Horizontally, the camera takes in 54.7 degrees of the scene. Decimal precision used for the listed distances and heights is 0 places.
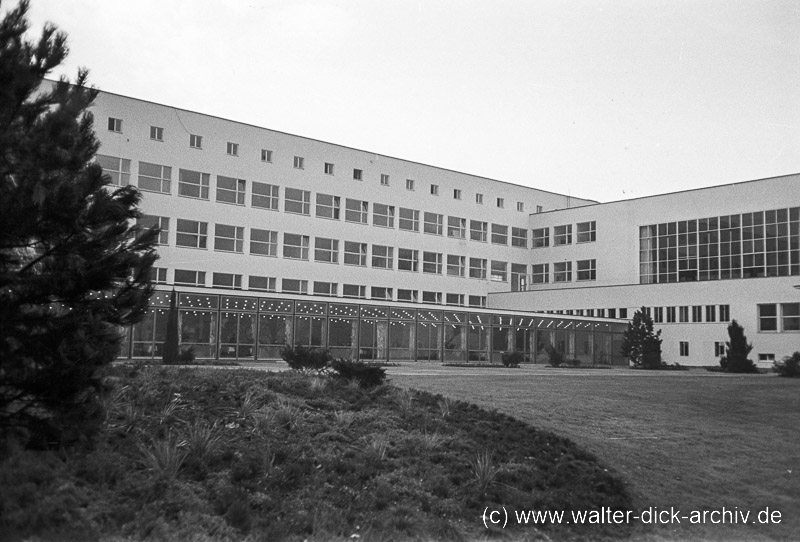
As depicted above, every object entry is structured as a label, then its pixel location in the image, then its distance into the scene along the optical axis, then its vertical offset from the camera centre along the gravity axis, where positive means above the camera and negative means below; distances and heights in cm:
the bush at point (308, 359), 2039 -44
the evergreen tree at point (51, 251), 747 +89
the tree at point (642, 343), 5231 +43
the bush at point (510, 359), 4669 -74
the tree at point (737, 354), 4350 -15
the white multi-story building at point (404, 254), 4753 +701
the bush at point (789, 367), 3588 -69
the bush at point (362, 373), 1482 -56
